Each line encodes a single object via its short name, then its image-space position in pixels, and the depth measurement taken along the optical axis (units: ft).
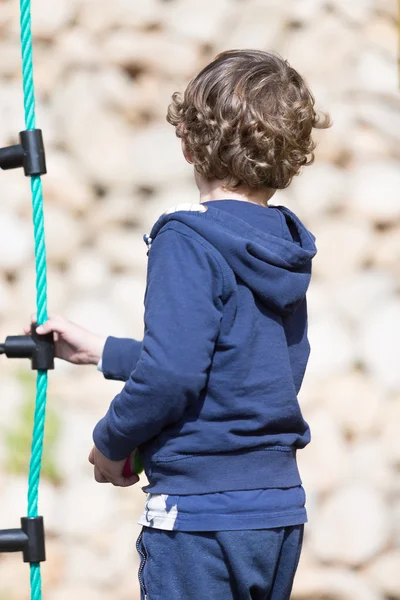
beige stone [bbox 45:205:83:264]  30.68
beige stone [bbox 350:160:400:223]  31.91
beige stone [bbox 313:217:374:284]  30.99
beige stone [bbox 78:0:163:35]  35.99
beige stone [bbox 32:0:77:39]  35.40
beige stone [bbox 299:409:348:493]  25.67
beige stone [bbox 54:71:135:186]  32.71
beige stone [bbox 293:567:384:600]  22.24
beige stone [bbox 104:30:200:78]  35.12
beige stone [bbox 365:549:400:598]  22.79
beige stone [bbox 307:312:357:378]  28.63
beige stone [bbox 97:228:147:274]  30.55
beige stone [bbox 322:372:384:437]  27.25
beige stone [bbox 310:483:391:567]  23.91
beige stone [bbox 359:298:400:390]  28.50
